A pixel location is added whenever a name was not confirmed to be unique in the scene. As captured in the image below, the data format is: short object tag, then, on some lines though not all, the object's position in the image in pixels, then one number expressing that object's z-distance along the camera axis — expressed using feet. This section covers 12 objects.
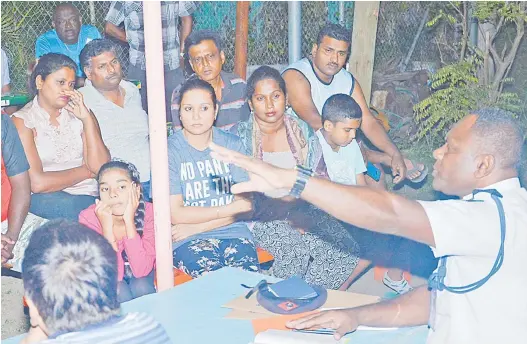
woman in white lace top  14.14
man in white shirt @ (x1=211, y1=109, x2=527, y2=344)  7.36
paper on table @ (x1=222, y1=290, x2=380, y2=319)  9.69
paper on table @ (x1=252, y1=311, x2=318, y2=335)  9.14
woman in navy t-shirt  13.52
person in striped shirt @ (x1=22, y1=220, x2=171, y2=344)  6.89
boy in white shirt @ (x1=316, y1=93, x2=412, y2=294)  15.51
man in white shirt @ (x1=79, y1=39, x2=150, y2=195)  15.23
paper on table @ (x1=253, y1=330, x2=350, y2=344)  8.61
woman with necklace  14.56
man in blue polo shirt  17.47
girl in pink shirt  12.97
